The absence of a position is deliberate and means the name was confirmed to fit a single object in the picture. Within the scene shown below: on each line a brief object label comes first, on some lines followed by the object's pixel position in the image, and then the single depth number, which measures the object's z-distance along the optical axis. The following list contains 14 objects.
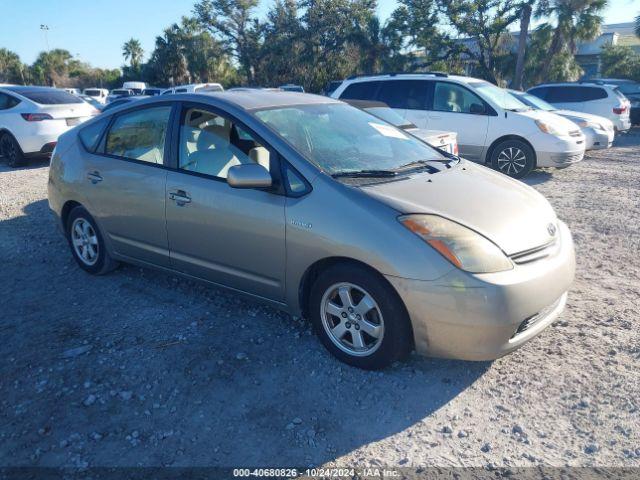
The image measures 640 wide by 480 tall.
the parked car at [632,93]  18.08
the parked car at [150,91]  29.28
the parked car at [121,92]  33.60
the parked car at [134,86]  38.34
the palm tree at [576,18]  25.02
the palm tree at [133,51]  62.22
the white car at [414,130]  6.82
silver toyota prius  2.92
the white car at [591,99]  14.79
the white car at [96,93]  37.72
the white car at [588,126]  11.29
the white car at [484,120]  9.03
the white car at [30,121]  10.67
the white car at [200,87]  18.97
